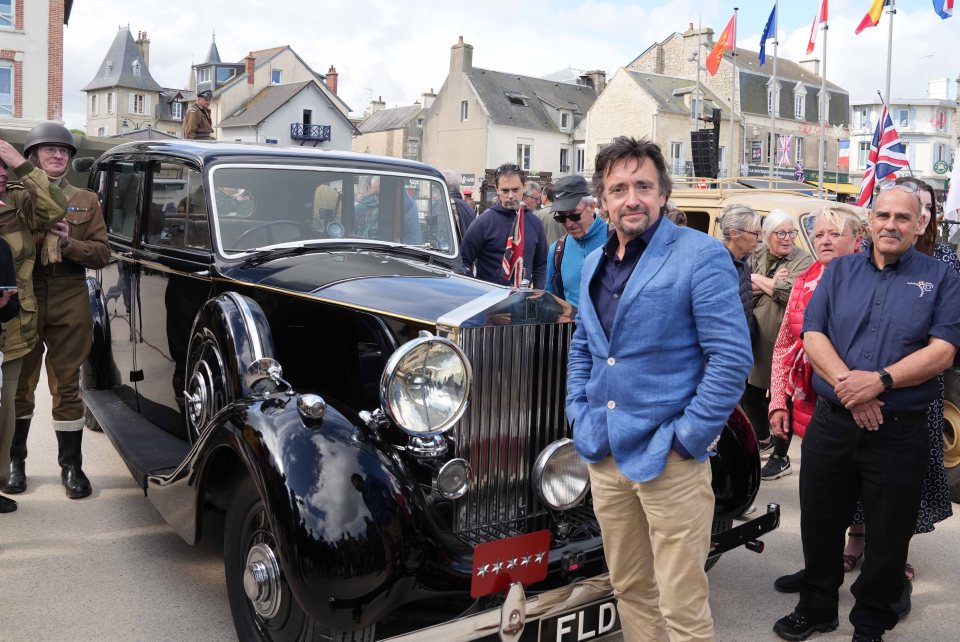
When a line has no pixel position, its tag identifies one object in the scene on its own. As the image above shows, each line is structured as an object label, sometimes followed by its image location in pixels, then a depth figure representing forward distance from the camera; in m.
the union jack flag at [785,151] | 41.94
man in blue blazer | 2.45
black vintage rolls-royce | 2.66
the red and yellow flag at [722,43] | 29.62
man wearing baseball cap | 5.18
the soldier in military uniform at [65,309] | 4.75
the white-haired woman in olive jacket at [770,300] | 5.54
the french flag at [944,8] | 16.05
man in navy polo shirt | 3.19
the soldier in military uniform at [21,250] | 4.43
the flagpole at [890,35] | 19.91
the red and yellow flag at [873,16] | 18.89
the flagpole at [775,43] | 28.22
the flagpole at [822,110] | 25.89
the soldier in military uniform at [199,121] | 10.49
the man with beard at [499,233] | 6.15
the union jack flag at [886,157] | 9.16
